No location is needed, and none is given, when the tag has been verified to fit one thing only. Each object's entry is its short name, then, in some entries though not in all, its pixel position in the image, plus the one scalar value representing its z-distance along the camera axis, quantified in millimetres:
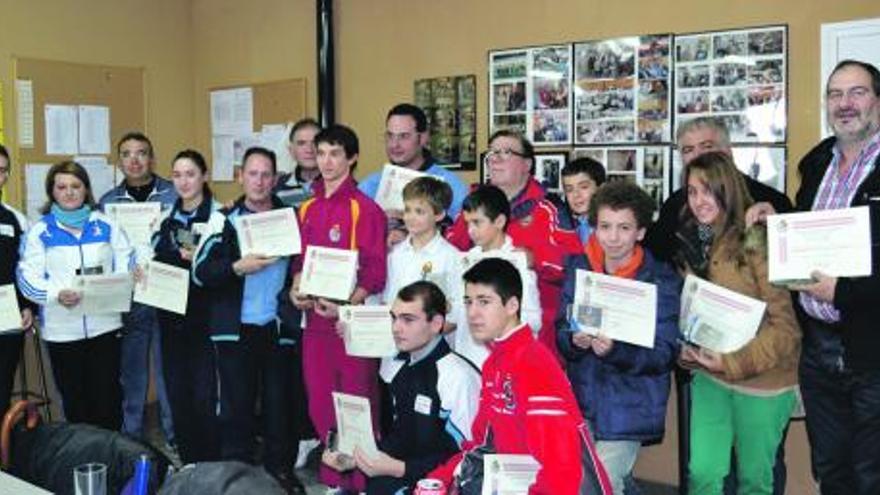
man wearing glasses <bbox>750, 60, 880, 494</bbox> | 2473
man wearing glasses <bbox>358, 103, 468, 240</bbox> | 4059
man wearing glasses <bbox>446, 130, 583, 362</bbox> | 3471
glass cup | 1934
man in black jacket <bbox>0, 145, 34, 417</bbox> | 3984
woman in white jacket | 3994
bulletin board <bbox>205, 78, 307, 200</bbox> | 6172
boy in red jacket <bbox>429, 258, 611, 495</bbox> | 2352
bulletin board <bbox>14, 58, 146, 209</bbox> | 5781
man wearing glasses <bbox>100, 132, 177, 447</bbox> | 4578
